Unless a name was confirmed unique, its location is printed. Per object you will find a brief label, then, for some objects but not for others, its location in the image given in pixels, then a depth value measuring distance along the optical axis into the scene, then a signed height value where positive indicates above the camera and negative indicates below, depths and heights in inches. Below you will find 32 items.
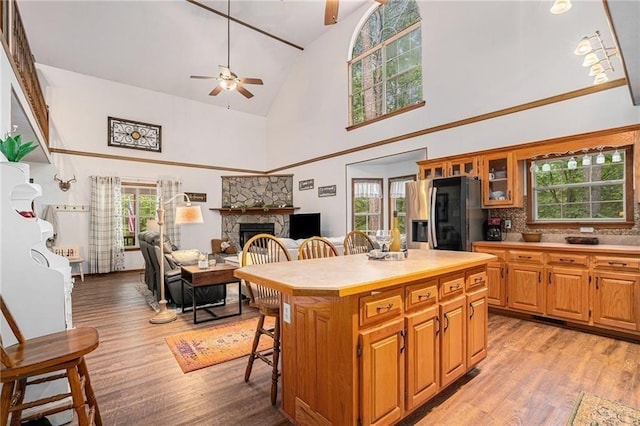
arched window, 223.6 +122.3
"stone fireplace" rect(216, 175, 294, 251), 346.3 +11.0
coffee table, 149.3 -32.7
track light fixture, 111.0 +59.7
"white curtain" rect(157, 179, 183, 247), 305.4 +7.4
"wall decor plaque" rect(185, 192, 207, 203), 332.2 +19.7
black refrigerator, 158.7 -0.5
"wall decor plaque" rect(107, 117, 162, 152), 288.4 +80.5
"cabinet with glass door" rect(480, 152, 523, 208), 157.3 +16.4
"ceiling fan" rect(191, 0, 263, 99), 209.6 +95.5
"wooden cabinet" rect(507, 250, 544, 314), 136.8 -33.2
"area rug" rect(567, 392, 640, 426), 71.6 -50.4
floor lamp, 147.6 -3.7
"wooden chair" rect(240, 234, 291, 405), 81.6 -25.8
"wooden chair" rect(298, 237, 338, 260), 107.0 -13.2
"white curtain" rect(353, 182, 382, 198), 280.1 +21.3
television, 299.0 -12.2
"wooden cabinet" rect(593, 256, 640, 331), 113.7 -32.0
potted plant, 71.4 +16.5
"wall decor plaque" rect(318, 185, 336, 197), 290.7 +22.3
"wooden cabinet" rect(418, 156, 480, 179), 172.1 +27.5
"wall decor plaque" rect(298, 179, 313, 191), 319.0 +31.4
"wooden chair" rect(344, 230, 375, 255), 116.6 -13.7
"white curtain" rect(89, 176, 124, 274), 272.2 -11.4
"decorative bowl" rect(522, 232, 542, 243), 153.6 -13.3
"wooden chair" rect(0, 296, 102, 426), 52.8 -26.9
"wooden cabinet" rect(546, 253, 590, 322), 124.6 -32.4
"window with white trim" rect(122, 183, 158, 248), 296.7 +6.1
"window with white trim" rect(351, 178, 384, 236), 279.4 +8.1
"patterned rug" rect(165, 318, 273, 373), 105.5 -51.6
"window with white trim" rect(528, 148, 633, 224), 136.9 +11.7
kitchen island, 57.5 -26.8
